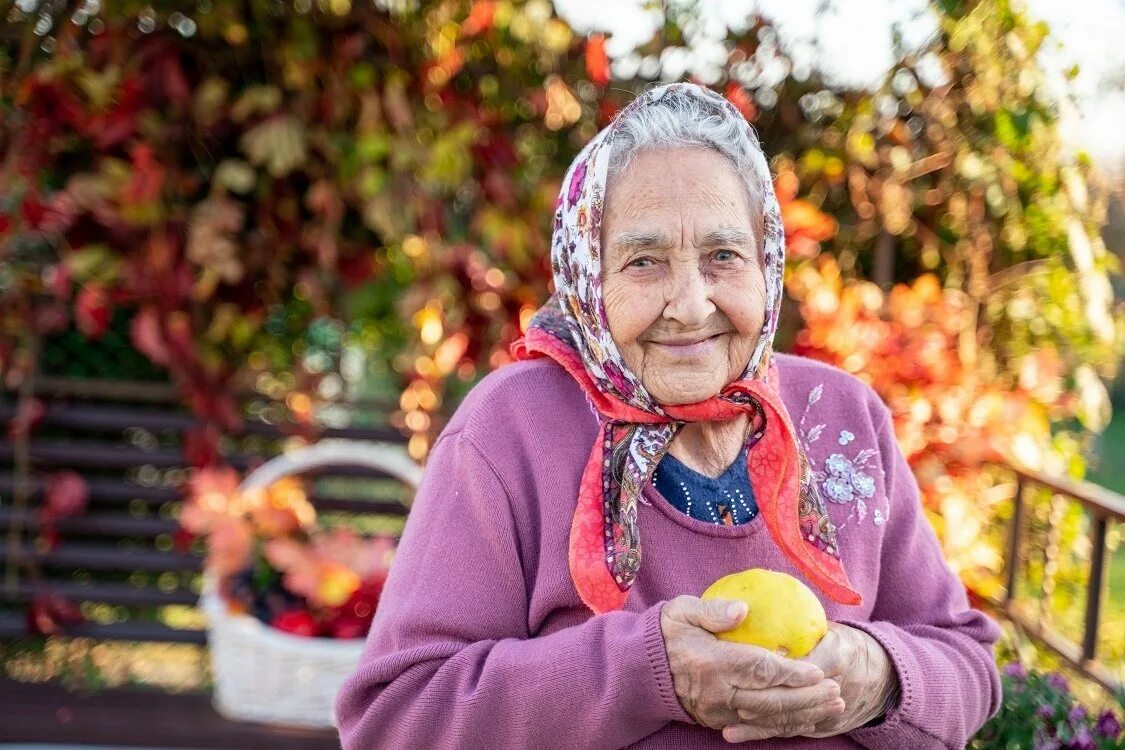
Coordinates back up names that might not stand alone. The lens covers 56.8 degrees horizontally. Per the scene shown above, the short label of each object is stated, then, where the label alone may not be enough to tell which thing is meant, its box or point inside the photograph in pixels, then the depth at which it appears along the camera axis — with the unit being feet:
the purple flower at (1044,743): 5.33
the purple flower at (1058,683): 5.74
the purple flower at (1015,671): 5.93
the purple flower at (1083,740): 5.26
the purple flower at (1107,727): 5.46
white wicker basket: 8.53
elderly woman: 4.54
